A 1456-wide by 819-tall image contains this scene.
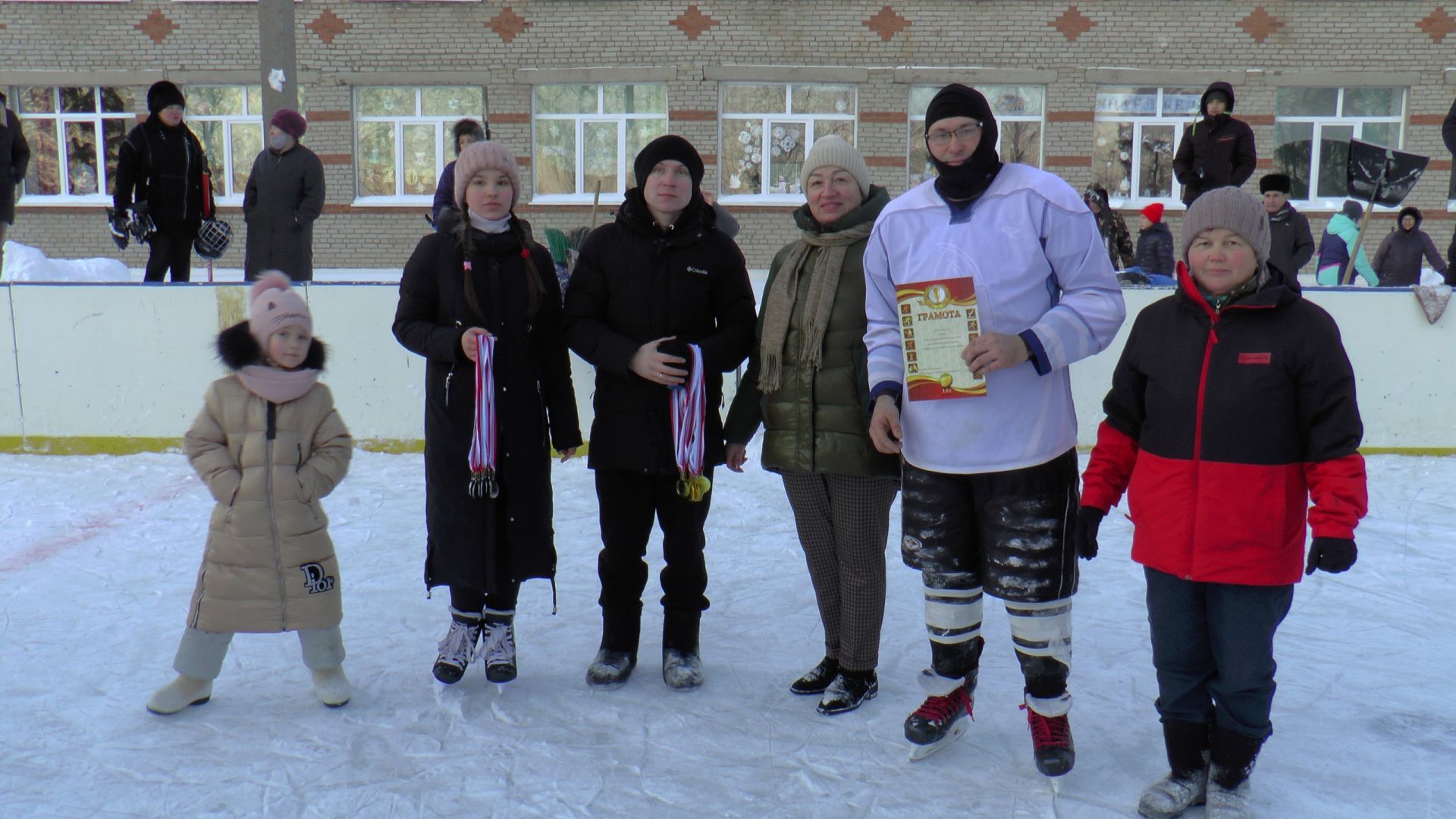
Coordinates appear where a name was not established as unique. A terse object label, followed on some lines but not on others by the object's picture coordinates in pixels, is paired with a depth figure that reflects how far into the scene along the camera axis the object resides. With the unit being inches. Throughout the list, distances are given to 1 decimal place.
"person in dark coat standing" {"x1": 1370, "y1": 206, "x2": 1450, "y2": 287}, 389.7
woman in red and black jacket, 81.4
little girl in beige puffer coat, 107.2
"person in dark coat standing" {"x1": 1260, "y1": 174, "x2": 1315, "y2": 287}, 271.0
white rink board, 231.3
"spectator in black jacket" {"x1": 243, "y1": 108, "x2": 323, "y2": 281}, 286.2
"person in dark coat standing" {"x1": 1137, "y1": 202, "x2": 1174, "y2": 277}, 386.9
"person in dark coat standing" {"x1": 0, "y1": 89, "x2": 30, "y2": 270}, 271.7
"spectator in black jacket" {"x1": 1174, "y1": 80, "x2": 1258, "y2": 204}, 282.5
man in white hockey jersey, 92.4
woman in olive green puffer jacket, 108.2
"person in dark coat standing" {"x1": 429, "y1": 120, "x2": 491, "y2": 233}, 233.6
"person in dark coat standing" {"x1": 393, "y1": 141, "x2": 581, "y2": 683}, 113.2
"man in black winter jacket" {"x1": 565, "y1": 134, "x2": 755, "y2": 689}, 113.2
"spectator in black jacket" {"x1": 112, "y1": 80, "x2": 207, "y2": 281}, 274.1
